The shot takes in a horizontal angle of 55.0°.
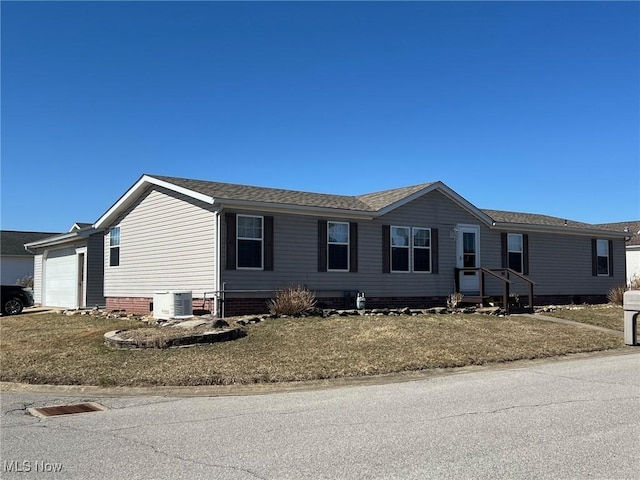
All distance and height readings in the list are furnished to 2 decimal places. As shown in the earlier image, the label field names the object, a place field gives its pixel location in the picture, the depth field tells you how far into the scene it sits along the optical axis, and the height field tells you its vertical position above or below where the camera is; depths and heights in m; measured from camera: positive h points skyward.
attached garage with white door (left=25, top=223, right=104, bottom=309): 24.55 +0.25
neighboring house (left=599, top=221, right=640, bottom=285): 38.81 +1.24
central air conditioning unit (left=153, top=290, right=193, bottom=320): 16.38 -0.80
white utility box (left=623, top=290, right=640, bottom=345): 14.92 -1.01
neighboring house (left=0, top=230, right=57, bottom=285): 42.25 +0.91
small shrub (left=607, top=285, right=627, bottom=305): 24.92 -0.83
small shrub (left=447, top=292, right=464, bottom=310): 20.64 -0.85
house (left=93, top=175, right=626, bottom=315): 17.77 +0.95
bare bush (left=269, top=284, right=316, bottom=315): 16.88 -0.76
